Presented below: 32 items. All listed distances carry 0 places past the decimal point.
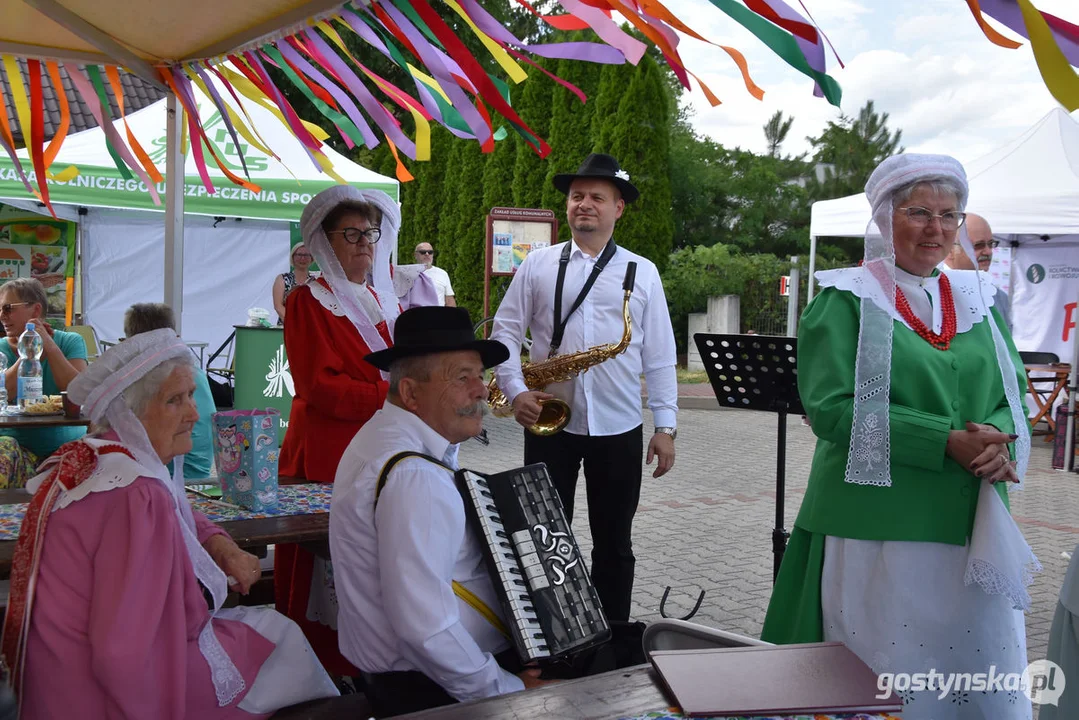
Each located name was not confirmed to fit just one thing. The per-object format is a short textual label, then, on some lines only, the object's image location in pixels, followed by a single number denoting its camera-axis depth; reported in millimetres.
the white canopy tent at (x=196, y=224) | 9500
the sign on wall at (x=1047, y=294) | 11609
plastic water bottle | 5195
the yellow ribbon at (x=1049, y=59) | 1602
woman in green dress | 2484
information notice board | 11906
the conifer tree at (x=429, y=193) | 19484
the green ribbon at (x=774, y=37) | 1939
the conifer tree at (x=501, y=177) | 18047
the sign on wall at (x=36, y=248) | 11055
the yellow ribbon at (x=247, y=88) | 4094
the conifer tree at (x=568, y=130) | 17078
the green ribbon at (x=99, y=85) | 4202
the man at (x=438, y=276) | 12182
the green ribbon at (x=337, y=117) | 4293
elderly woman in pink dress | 1942
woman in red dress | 3354
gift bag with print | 2922
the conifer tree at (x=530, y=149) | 17422
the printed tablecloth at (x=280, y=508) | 2922
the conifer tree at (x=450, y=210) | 19031
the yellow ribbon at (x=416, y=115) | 3568
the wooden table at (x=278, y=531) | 2700
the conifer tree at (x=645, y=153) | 16562
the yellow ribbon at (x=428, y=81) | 3968
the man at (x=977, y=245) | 5156
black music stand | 3717
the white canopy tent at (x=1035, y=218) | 9500
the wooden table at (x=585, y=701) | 1720
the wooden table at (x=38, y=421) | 4602
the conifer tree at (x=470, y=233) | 18484
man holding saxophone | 3914
